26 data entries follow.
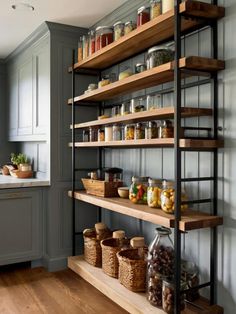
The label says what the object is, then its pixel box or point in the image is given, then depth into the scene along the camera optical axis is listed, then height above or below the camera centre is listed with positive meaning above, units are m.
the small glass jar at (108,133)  2.62 +0.16
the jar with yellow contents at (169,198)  1.90 -0.25
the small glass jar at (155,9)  2.02 +0.87
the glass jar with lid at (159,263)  2.00 -0.65
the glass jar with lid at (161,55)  2.03 +0.59
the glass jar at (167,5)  1.89 +0.83
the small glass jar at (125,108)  2.50 +0.34
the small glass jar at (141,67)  2.25 +0.58
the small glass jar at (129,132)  2.37 +0.16
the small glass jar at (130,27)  2.34 +0.88
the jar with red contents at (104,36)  2.58 +0.90
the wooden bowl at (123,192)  2.58 -0.28
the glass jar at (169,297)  1.87 -0.79
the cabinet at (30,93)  3.29 +0.66
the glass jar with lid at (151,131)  2.14 +0.15
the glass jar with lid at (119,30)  2.44 +0.89
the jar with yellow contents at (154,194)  2.10 -0.24
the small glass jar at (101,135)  2.75 +0.15
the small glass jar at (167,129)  1.99 +0.15
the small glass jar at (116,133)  2.58 +0.16
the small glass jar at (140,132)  2.27 +0.15
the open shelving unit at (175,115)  1.77 +0.24
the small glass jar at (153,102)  2.26 +0.35
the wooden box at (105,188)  2.65 -0.26
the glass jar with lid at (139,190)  2.31 -0.25
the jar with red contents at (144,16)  2.13 +0.87
